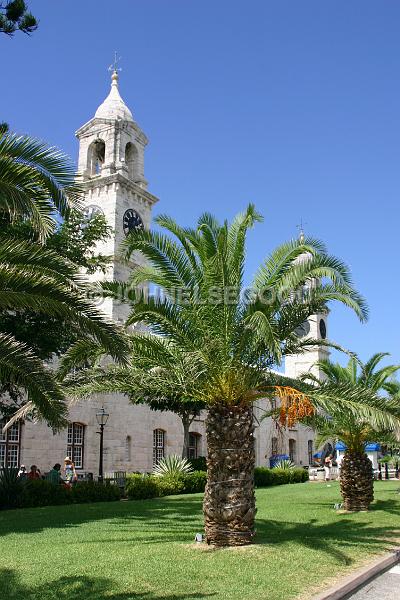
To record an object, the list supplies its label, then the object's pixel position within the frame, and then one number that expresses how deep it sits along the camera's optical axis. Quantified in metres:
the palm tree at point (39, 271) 7.83
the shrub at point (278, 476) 30.75
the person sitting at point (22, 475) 19.09
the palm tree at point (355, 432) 16.27
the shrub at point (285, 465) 35.16
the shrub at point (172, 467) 25.38
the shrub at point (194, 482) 25.20
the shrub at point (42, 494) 18.11
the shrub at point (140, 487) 22.05
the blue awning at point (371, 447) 30.19
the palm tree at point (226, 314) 10.32
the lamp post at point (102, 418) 23.27
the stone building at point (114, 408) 28.98
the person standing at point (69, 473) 23.32
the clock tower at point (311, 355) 62.03
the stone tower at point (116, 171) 37.59
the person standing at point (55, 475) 21.72
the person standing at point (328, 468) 34.06
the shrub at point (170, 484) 23.48
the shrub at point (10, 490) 17.69
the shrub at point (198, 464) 29.59
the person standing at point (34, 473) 21.56
